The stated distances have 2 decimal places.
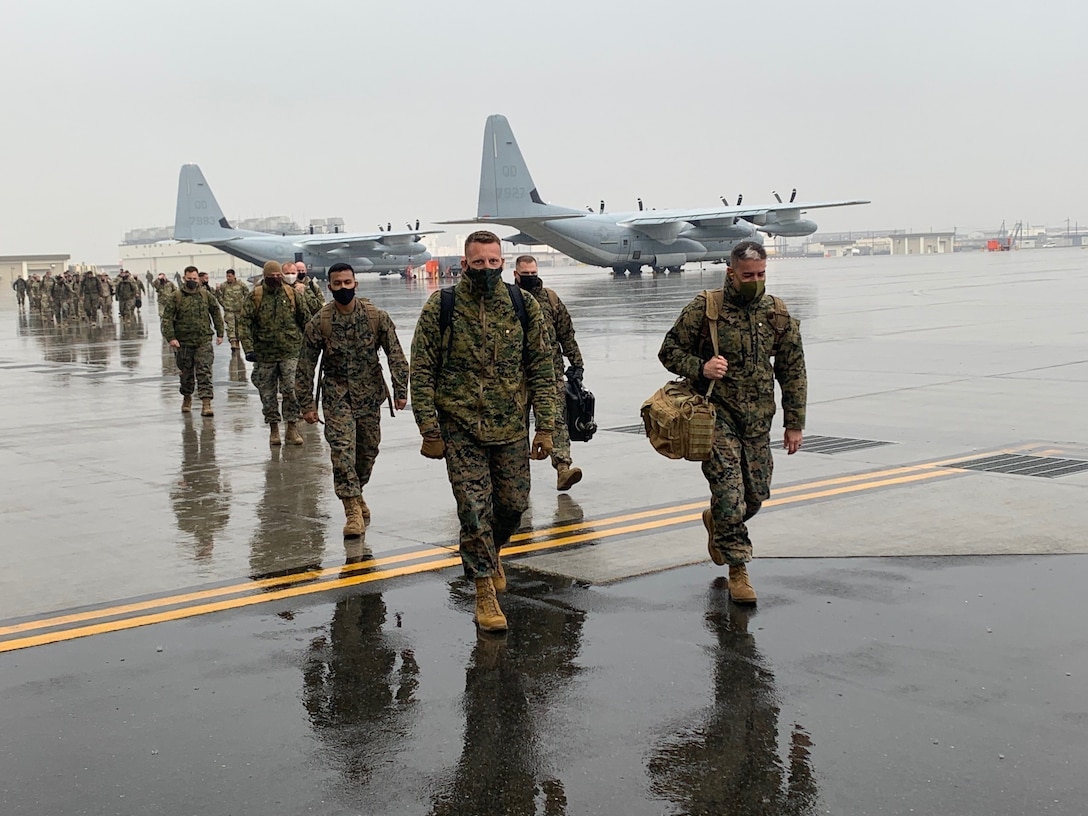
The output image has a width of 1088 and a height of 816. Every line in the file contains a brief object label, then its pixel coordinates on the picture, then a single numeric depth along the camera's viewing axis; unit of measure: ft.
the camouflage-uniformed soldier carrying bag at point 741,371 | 22.56
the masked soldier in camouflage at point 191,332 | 50.44
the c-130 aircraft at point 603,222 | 200.85
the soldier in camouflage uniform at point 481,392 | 21.43
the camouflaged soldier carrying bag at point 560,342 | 31.69
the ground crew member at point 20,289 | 185.26
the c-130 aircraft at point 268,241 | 219.61
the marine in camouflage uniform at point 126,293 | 126.31
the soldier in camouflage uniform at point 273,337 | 42.70
